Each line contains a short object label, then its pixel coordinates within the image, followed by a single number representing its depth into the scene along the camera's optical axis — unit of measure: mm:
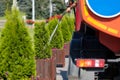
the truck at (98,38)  5270
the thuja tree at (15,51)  6531
